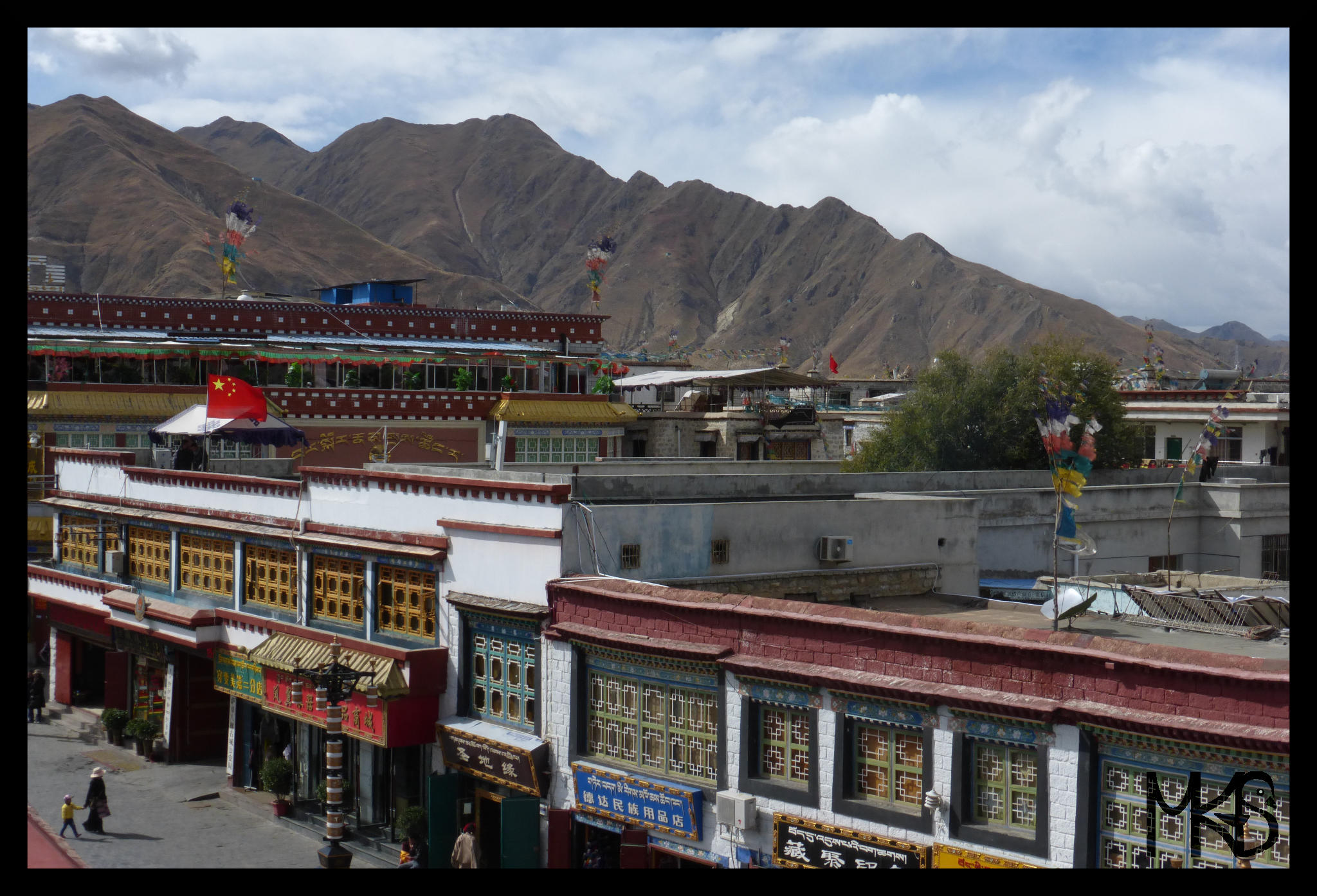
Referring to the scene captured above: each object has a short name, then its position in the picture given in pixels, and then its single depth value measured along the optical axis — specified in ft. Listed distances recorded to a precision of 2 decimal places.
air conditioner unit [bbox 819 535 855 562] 70.69
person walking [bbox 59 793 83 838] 71.41
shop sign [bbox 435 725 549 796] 60.18
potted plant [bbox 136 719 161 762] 90.48
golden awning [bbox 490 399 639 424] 154.51
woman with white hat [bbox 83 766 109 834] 72.18
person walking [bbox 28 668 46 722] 100.58
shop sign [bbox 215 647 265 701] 79.66
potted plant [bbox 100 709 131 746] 94.17
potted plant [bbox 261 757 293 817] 76.18
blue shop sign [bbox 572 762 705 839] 53.06
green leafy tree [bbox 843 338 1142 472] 146.10
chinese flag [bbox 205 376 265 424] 93.81
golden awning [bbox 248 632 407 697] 66.18
